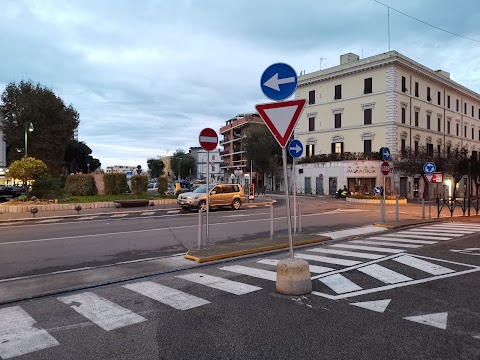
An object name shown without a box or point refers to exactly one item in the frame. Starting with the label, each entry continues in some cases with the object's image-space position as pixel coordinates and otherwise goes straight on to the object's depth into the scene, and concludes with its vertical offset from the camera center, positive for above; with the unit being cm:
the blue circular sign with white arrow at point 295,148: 1185 +103
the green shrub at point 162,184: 3300 -23
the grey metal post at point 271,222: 1079 -120
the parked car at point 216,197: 2216 -99
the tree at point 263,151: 6044 +490
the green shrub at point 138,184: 2930 -19
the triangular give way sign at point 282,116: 573 +101
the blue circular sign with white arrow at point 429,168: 1762 +56
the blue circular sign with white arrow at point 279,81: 589 +157
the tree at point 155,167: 13612 +532
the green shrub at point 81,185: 2897 -24
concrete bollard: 548 -143
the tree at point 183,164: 11456 +526
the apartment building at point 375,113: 4409 +868
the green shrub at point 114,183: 3000 -10
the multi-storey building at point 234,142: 8069 +939
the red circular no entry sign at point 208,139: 919 +103
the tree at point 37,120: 4200 +711
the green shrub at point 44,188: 2495 -40
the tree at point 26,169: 2330 +82
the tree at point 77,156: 7194 +509
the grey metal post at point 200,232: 898 -125
